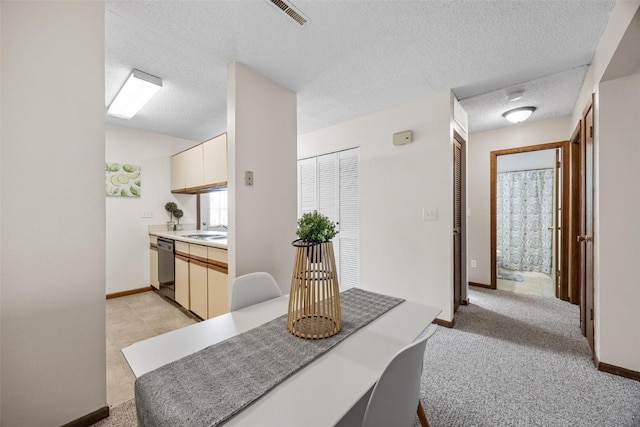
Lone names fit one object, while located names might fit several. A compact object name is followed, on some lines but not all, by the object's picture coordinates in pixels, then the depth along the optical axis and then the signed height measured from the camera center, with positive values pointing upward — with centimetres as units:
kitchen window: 453 +7
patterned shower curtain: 466 -13
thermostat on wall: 282 +83
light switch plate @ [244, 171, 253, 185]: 215 +30
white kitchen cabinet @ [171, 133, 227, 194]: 299 +61
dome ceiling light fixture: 304 +117
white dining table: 67 -51
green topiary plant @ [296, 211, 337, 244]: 109 -7
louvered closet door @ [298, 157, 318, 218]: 396 +43
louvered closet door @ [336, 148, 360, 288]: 343 -8
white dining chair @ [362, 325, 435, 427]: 72 -53
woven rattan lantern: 107 -33
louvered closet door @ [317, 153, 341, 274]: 365 +36
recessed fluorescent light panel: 227 +117
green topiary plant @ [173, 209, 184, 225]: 417 +1
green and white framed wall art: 358 +49
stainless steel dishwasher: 329 -71
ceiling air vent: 149 +122
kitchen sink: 322 -29
